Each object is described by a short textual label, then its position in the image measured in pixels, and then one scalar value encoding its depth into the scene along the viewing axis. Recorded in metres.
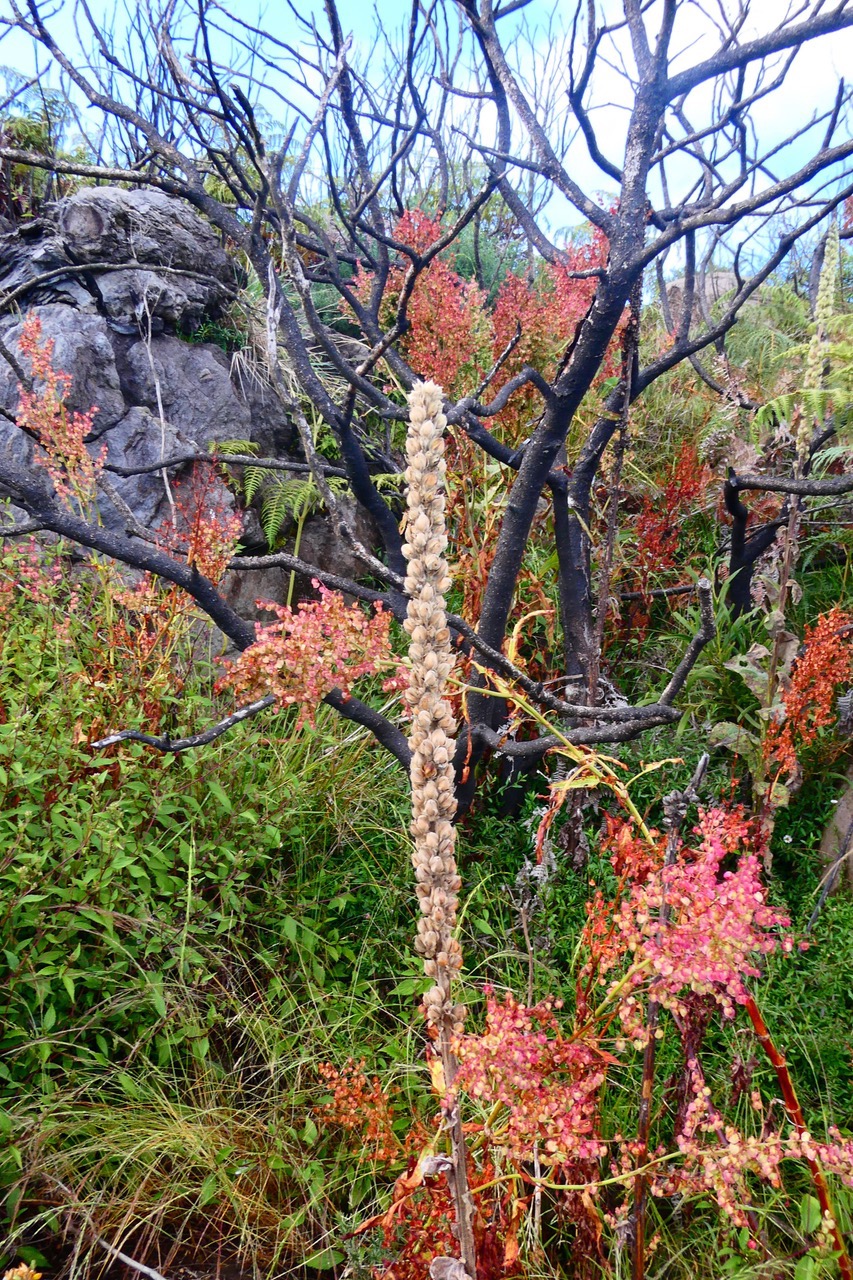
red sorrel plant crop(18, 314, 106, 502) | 2.37
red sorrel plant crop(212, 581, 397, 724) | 1.85
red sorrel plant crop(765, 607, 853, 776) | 2.39
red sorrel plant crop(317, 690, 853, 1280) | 1.16
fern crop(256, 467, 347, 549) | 3.93
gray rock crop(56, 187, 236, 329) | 4.14
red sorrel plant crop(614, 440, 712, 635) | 3.63
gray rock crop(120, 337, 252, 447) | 4.07
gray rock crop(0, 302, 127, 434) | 3.75
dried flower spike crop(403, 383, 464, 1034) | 0.77
